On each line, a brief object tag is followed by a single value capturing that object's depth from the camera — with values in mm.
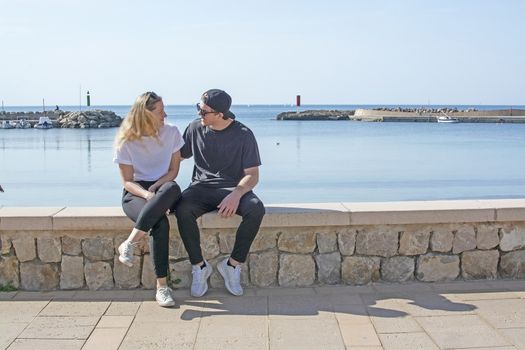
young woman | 4227
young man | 4391
